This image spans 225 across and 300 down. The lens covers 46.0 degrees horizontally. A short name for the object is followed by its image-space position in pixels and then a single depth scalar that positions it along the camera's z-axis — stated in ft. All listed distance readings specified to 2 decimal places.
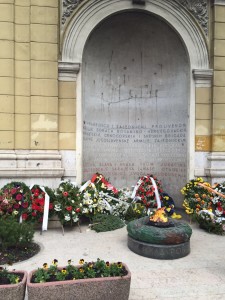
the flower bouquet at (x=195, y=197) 21.47
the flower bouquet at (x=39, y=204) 19.60
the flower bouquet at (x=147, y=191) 24.22
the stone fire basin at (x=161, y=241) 15.57
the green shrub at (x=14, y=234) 15.25
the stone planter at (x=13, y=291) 9.62
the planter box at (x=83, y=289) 9.84
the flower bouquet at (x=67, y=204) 19.69
